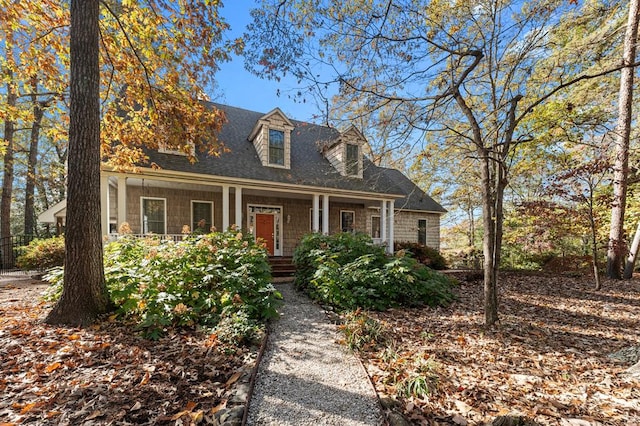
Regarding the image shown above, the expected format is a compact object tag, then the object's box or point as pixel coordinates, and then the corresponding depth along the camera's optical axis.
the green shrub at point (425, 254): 11.77
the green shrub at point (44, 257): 8.12
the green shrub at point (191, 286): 3.73
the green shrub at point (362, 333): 3.64
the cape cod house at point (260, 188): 8.70
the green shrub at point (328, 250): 6.60
